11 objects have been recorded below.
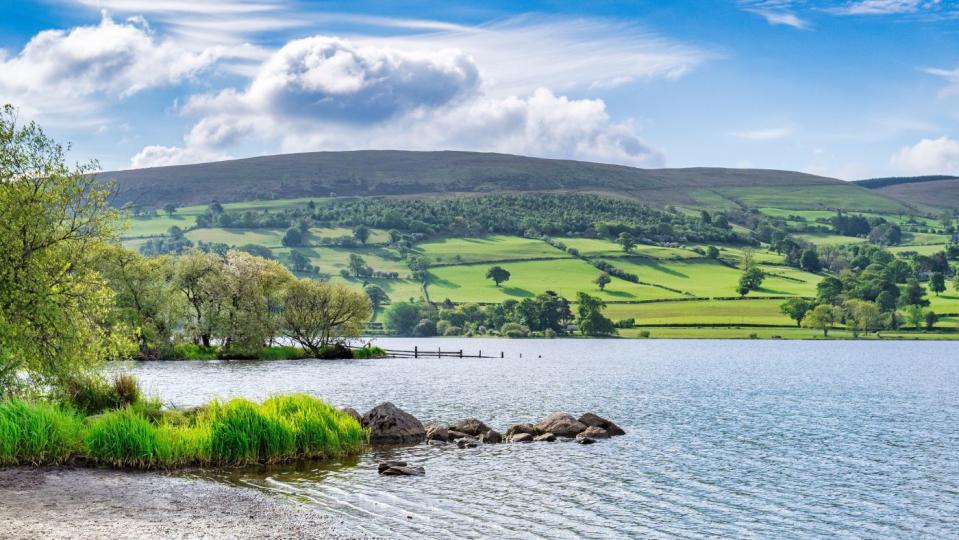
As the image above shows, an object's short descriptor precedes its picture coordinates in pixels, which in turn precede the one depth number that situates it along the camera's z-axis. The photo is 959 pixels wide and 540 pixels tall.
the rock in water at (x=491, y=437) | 47.69
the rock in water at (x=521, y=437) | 48.56
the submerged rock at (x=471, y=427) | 49.05
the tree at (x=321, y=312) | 122.56
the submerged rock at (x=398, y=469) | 35.88
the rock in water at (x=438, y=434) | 47.25
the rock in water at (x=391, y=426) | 46.22
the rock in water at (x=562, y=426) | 50.38
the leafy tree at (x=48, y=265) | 36.47
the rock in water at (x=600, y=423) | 51.81
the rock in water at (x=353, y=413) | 45.49
